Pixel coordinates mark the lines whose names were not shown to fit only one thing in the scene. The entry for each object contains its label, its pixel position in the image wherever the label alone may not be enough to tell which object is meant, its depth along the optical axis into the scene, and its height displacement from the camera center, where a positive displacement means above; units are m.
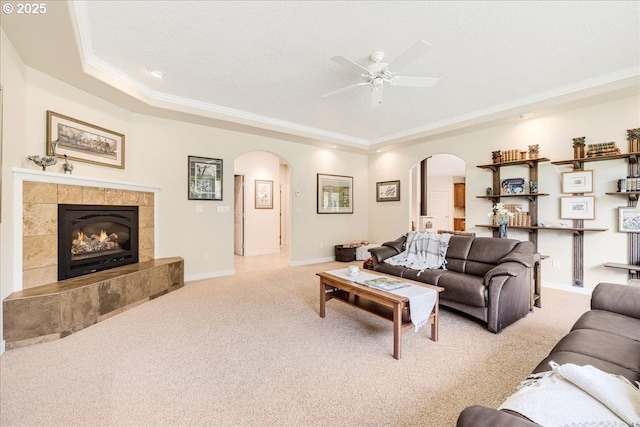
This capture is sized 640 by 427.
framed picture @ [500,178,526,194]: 4.49 +0.45
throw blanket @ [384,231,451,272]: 3.68 -0.54
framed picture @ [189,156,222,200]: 4.69 +0.60
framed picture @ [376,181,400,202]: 6.45 +0.53
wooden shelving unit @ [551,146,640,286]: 3.47 +0.18
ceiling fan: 2.61 +1.42
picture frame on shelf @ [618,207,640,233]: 3.53 -0.09
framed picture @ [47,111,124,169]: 3.12 +0.89
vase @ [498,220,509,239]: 3.79 -0.19
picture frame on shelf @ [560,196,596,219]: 3.86 +0.08
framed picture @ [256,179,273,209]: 7.45 +0.53
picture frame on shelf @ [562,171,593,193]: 3.86 +0.44
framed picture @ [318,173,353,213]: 6.36 +0.47
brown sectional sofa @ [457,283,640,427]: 0.87 -0.71
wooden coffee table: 2.25 -0.90
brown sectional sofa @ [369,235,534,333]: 2.70 -0.71
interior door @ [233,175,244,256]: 7.28 -0.08
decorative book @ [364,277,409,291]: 2.56 -0.67
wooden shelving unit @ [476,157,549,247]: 4.26 +0.28
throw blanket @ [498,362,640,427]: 0.91 -0.66
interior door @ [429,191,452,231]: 9.22 +0.14
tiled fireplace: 2.73 -0.09
